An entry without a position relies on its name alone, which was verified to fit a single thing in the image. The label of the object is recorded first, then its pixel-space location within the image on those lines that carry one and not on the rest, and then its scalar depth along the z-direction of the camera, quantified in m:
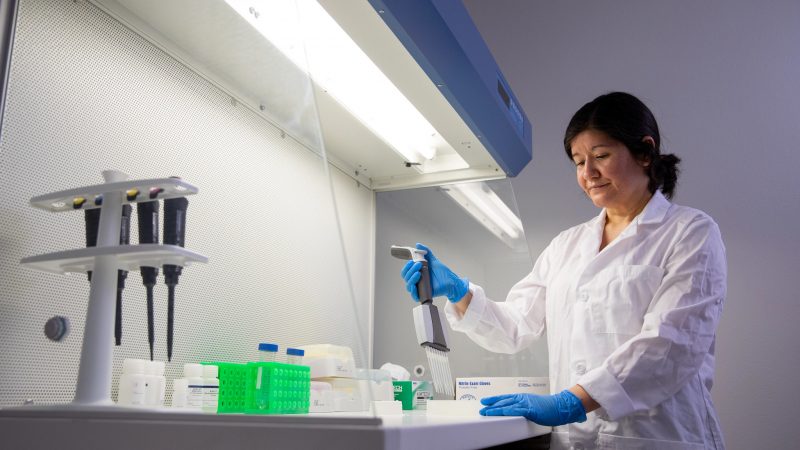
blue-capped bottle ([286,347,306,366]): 1.02
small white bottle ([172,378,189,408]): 0.93
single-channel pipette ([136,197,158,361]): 0.88
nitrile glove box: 1.57
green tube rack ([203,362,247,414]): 0.79
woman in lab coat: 1.26
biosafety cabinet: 0.79
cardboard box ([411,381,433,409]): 1.42
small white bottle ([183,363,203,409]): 0.93
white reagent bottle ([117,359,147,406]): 0.86
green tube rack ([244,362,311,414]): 0.77
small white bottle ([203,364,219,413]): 0.92
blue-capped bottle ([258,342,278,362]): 1.00
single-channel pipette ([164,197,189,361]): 0.88
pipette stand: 0.79
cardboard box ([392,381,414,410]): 1.37
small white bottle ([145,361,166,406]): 0.89
